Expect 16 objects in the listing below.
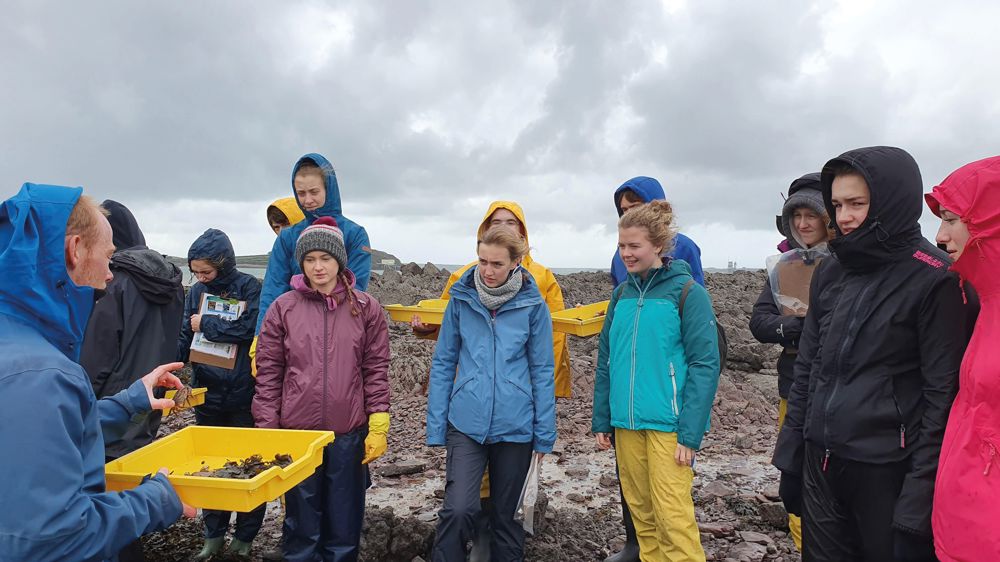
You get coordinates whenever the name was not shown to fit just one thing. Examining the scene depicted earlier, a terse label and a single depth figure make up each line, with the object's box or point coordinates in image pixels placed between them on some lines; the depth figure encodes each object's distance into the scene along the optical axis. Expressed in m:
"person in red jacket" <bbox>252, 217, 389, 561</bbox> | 3.41
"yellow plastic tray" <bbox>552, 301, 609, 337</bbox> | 3.91
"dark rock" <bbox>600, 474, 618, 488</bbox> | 5.47
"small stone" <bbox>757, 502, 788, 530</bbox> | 4.60
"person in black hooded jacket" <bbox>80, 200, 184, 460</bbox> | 3.22
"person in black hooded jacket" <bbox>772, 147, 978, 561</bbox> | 2.26
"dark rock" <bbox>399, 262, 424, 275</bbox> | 16.48
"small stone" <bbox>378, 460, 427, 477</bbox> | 5.70
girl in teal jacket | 3.20
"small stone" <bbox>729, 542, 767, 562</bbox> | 4.09
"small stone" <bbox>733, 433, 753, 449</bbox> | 7.03
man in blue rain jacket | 1.55
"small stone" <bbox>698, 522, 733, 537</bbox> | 4.45
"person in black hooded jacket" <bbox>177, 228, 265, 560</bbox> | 4.12
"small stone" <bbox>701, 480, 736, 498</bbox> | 5.27
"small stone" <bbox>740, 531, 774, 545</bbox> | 4.33
